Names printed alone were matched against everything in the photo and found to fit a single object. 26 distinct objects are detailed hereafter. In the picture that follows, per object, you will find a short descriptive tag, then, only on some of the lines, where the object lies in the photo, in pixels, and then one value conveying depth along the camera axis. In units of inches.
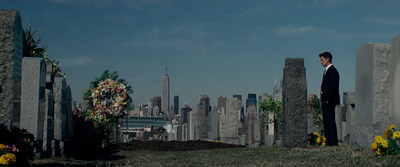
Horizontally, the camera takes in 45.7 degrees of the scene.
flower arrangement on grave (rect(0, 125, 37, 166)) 267.4
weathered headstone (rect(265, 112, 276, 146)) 732.7
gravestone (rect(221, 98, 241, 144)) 738.2
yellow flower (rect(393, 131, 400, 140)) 337.4
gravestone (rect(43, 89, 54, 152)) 429.7
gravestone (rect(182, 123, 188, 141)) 1093.4
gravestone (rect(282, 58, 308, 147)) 444.8
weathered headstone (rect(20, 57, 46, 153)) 409.7
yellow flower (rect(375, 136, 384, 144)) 336.6
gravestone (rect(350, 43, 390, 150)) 370.3
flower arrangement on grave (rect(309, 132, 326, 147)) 472.4
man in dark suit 441.7
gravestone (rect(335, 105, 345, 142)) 790.5
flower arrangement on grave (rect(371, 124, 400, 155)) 338.3
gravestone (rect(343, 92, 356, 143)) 552.4
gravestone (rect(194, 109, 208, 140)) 840.9
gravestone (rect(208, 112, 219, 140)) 859.4
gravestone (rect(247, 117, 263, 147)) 777.9
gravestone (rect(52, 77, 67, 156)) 451.2
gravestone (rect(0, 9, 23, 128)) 323.9
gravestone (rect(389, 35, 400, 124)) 356.5
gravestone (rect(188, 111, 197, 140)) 928.6
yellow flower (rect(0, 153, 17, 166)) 254.1
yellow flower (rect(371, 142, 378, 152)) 339.3
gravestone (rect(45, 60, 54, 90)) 454.6
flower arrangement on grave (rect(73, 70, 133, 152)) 669.9
